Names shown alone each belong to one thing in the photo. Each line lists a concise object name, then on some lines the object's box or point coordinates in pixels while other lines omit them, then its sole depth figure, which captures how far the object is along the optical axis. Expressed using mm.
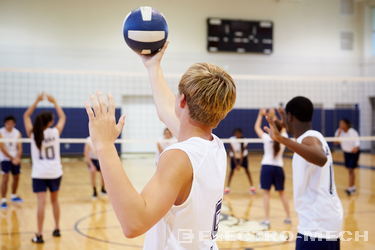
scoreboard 16859
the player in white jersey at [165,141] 7624
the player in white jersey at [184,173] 1375
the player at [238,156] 9883
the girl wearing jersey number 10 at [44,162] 5715
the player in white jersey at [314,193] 2975
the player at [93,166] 8875
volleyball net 15109
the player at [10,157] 7922
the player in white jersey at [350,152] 9567
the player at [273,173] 6820
